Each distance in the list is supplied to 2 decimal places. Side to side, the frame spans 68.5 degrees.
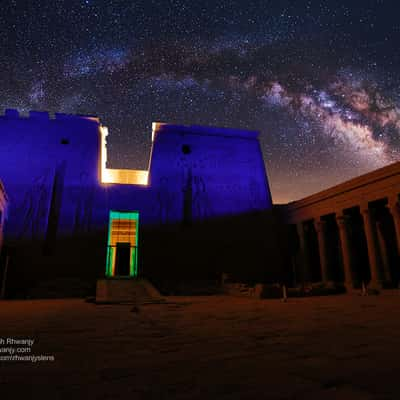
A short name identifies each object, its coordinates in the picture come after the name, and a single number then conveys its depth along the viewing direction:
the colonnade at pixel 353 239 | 15.79
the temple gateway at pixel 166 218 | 18.25
